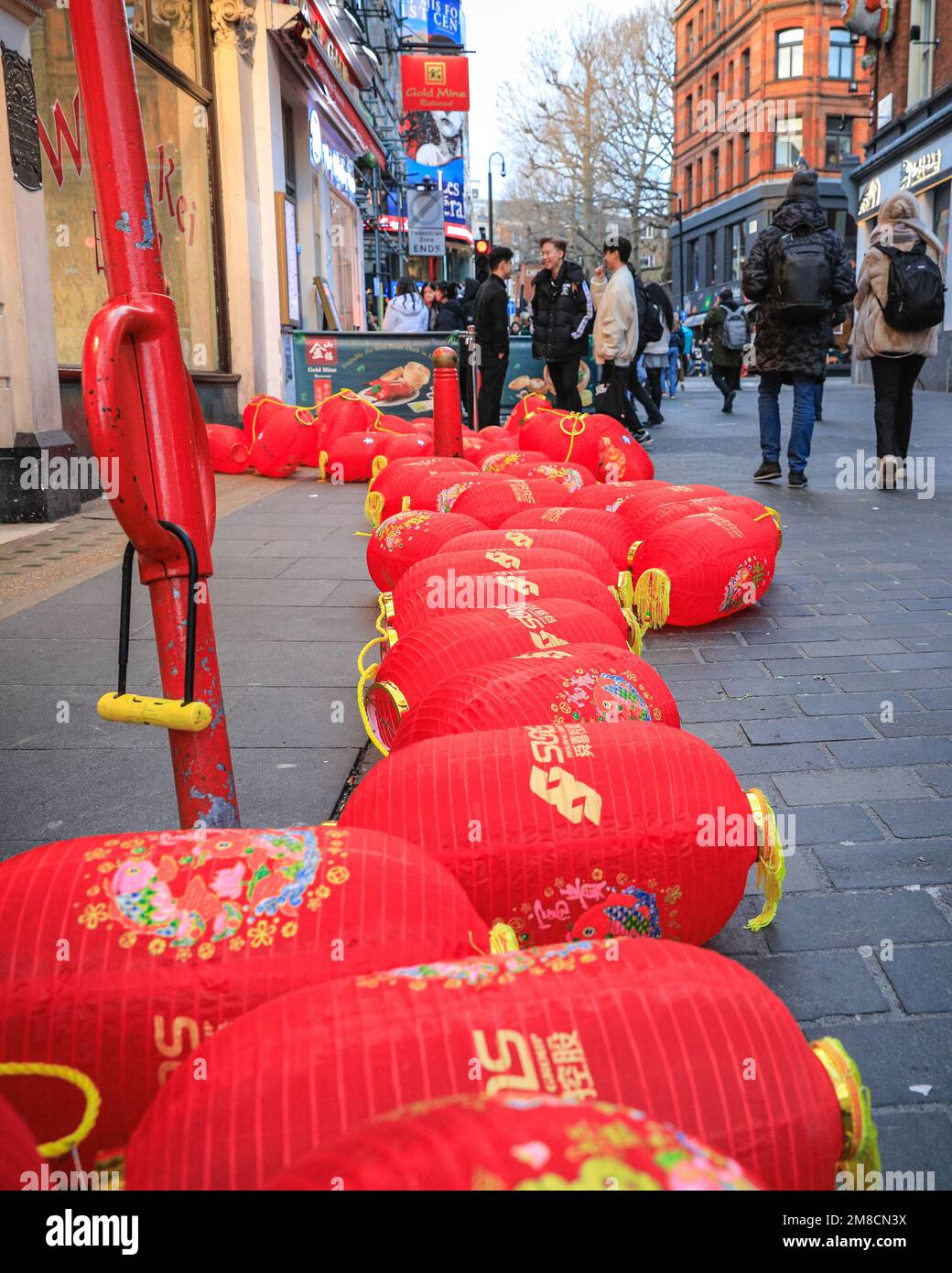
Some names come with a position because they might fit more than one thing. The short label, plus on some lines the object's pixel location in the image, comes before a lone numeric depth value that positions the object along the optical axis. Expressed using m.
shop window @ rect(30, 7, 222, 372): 10.23
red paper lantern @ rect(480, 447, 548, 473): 7.56
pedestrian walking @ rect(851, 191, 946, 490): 8.39
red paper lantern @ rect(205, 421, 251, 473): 11.20
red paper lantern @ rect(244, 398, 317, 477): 10.92
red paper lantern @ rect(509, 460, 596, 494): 6.92
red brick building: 47.06
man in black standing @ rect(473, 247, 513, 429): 12.05
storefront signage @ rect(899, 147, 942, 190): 24.06
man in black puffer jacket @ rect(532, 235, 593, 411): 11.77
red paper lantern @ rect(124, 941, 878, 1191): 1.20
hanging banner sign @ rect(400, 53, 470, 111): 22.12
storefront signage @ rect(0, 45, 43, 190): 7.54
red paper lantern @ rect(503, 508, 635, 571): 5.02
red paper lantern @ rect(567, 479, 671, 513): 5.89
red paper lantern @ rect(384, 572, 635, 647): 3.69
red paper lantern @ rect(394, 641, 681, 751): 2.60
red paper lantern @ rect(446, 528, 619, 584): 4.33
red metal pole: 1.75
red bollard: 8.52
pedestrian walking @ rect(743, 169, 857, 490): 8.62
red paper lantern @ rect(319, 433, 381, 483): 10.31
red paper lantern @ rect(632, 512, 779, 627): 4.88
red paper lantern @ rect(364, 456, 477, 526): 6.36
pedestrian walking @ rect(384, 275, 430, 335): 17.91
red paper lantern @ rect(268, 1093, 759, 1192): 0.96
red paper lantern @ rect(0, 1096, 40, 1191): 1.15
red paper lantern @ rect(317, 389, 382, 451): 10.70
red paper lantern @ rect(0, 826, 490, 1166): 1.50
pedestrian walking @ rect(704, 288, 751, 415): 17.00
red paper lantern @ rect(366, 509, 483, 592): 4.75
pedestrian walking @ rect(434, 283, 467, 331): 18.19
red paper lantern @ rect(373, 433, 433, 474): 9.29
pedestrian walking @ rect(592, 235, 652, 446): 11.56
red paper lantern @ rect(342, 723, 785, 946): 2.02
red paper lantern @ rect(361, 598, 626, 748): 3.07
